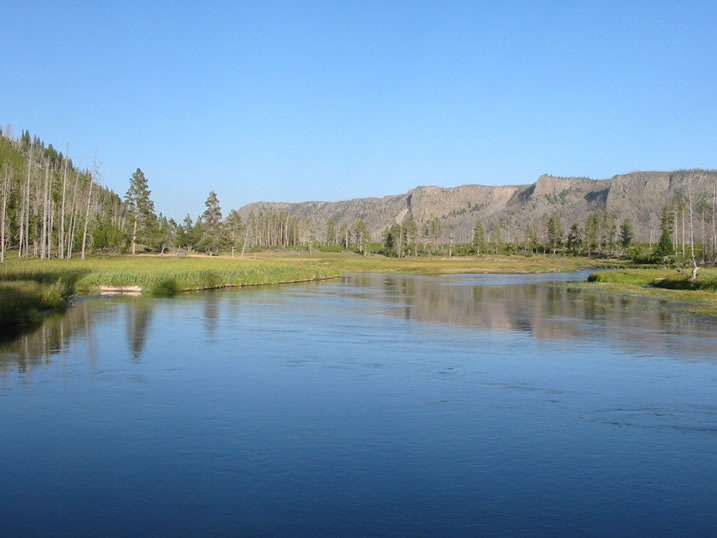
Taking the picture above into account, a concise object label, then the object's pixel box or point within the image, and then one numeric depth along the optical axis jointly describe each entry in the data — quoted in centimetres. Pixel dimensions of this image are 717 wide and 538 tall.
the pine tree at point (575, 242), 15512
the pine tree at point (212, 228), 11100
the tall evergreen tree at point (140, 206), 10062
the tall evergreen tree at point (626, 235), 14638
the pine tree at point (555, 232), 15838
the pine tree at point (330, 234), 19288
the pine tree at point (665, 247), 10972
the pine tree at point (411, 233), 16875
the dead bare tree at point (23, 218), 7762
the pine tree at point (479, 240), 16225
